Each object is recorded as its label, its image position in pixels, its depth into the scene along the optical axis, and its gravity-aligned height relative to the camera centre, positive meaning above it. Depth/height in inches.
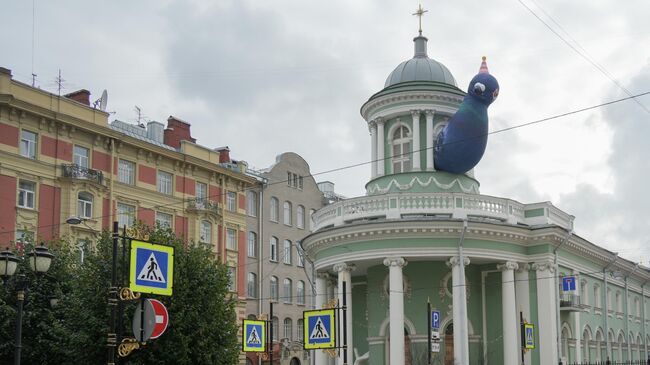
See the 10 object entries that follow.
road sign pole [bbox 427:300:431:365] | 1106.5 +4.5
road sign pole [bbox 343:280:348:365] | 824.9 +1.0
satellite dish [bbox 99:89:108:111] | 2092.5 +562.5
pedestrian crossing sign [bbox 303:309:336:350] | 795.4 +1.6
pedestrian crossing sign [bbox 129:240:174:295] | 590.2 +44.9
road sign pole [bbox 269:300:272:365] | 1053.2 -5.5
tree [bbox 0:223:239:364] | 1090.1 +22.0
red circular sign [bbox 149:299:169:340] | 603.5 +10.3
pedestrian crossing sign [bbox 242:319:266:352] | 963.3 -4.4
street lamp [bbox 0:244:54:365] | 769.5 +60.4
